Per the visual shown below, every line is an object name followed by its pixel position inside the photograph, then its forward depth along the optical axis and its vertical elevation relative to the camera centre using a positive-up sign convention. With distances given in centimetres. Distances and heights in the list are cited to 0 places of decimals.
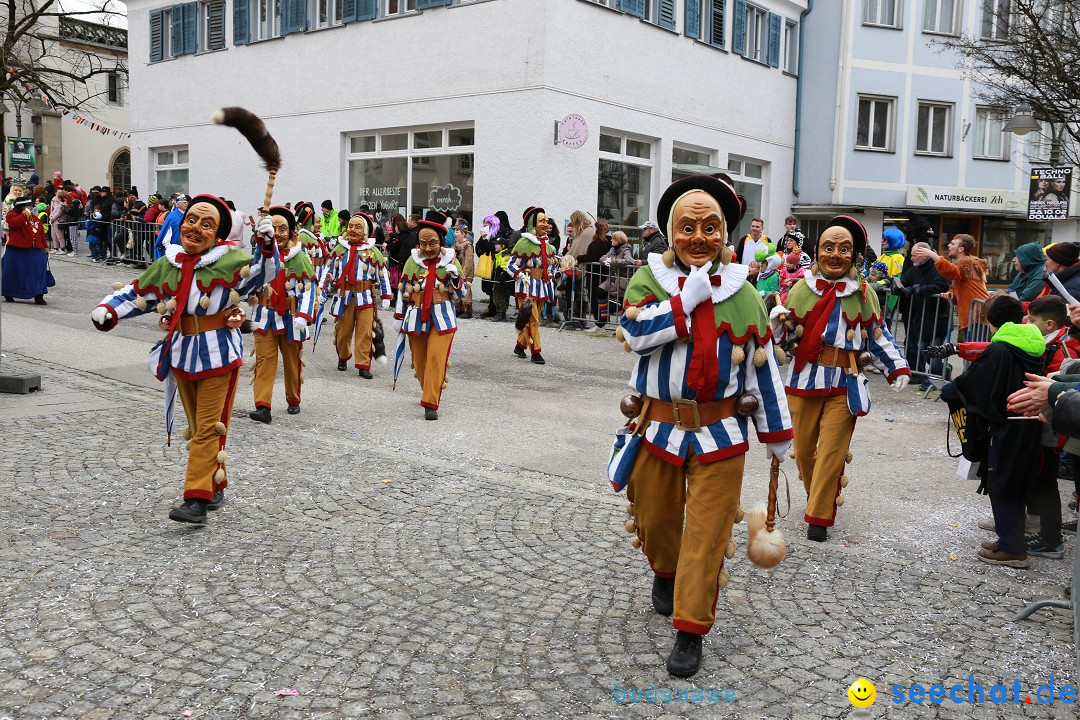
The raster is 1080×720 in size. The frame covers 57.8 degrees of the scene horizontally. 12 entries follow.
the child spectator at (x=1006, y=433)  552 -90
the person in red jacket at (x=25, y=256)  1628 -23
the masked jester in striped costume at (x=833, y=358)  591 -55
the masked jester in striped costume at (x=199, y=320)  570 -42
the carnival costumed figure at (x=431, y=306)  922 -49
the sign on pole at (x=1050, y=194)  1157 +95
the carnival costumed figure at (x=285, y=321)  870 -63
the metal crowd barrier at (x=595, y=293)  1600 -54
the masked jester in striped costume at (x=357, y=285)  1113 -36
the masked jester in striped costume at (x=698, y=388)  398 -52
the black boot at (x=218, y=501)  600 -156
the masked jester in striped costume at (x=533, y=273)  1270 -19
